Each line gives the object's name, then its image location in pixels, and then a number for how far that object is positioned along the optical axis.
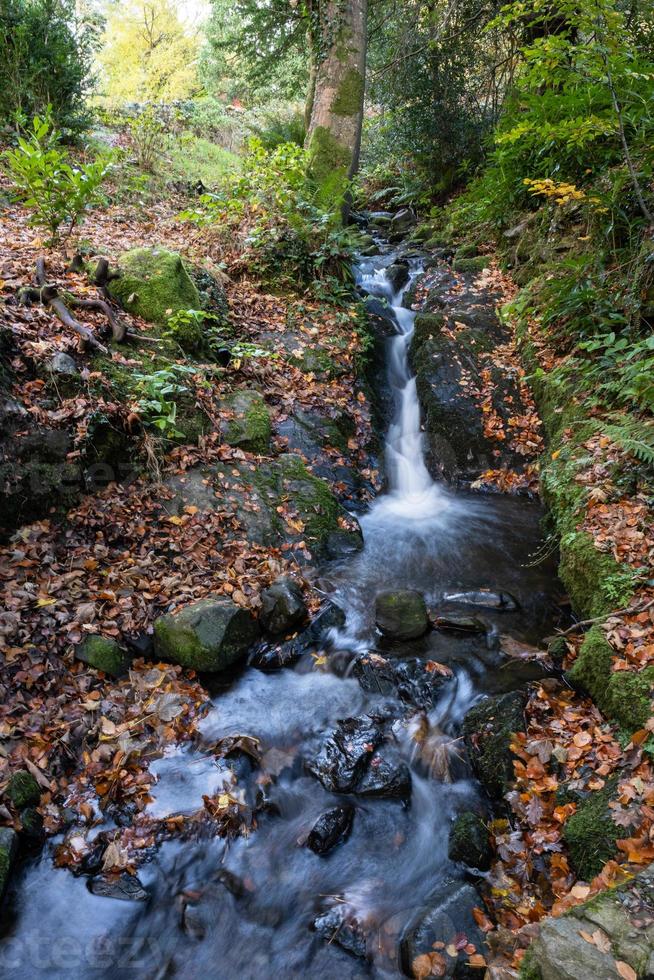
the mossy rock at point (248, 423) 6.36
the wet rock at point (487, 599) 5.36
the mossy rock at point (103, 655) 4.20
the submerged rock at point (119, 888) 3.23
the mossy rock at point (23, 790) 3.31
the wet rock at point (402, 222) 13.98
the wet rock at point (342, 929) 3.09
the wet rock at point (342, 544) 6.07
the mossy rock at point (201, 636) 4.47
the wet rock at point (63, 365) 5.13
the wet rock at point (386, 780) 3.86
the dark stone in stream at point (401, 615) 5.07
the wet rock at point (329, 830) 3.58
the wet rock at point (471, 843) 3.36
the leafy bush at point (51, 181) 6.11
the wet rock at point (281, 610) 4.96
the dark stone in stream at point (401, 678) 4.52
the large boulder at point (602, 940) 2.13
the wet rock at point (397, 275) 10.64
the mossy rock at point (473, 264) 10.38
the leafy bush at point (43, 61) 10.10
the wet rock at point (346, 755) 3.92
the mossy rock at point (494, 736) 3.72
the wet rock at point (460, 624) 5.09
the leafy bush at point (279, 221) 8.71
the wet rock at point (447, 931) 2.79
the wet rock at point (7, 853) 3.05
